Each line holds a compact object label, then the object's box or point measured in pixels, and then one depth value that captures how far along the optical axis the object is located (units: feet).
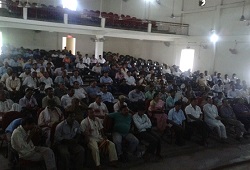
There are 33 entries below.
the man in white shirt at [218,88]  28.92
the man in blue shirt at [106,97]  19.57
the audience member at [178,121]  16.74
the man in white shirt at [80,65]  33.31
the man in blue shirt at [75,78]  23.64
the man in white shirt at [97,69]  31.18
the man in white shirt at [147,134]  14.54
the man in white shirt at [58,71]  25.23
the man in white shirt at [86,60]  36.58
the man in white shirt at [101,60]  37.78
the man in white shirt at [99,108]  16.66
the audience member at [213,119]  18.30
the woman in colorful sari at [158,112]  16.98
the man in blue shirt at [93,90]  21.00
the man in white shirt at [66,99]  17.80
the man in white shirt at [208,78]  34.49
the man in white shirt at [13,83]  20.37
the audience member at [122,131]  13.63
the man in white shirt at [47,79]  22.24
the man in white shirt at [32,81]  21.62
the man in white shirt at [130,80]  27.29
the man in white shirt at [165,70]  37.71
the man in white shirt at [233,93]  26.96
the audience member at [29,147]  10.83
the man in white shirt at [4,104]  15.20
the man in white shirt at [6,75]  21.59
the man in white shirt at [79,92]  19.92
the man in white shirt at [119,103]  17.16
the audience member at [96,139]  12.68
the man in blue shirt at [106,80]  25.10
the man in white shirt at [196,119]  17.57
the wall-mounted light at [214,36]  40.69
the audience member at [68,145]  11.67
